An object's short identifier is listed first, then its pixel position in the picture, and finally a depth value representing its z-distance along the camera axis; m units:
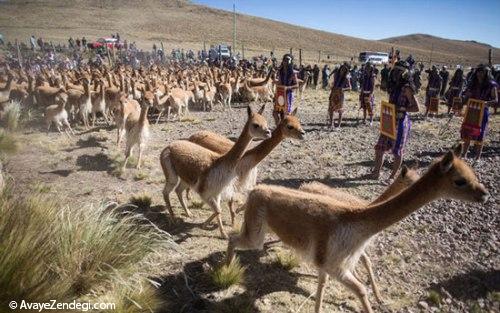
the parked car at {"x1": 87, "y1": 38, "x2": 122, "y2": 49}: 39.91
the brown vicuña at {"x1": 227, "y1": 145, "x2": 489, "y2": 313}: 3.62
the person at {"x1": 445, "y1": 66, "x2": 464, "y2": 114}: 15.91
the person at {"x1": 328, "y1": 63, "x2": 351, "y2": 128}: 12.49
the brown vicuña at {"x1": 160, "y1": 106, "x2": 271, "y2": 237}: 5.64
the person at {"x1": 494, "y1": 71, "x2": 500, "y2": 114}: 17.89
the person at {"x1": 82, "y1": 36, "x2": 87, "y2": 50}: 41.44
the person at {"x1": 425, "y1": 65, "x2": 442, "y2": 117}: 17.05
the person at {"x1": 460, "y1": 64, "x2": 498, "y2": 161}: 8.88
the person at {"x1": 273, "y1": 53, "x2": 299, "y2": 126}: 10.38
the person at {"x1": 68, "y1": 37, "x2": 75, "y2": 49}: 41.39
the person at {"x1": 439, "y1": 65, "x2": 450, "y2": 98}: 21.34
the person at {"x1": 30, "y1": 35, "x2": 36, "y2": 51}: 35.31
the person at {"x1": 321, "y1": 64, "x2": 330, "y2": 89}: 26.79
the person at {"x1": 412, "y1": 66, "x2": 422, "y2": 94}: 21.94
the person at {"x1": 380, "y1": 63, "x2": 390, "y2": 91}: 22.81
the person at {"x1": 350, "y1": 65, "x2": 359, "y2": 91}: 26.31
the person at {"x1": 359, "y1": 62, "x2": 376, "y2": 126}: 13.62
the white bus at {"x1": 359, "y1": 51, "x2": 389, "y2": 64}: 49.11
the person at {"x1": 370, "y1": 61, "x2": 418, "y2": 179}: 7.32
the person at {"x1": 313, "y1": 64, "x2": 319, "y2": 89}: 27.22
